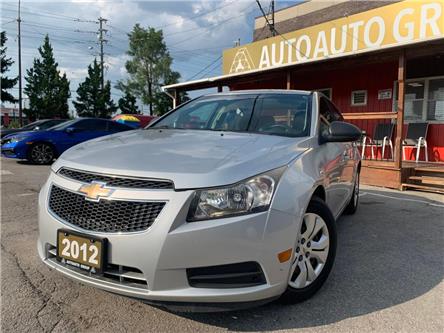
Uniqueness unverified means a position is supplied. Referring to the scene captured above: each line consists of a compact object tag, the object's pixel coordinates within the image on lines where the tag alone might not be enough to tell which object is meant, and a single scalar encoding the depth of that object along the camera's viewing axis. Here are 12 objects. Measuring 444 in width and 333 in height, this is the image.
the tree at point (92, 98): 36.94
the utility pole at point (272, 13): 19.84
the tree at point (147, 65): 44.00
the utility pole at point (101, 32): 45.75
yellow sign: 9.05
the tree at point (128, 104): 39.88
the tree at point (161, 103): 43.47
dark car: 12.82
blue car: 10.50
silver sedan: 2.01
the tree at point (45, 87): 33.28
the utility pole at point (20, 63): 32.10
